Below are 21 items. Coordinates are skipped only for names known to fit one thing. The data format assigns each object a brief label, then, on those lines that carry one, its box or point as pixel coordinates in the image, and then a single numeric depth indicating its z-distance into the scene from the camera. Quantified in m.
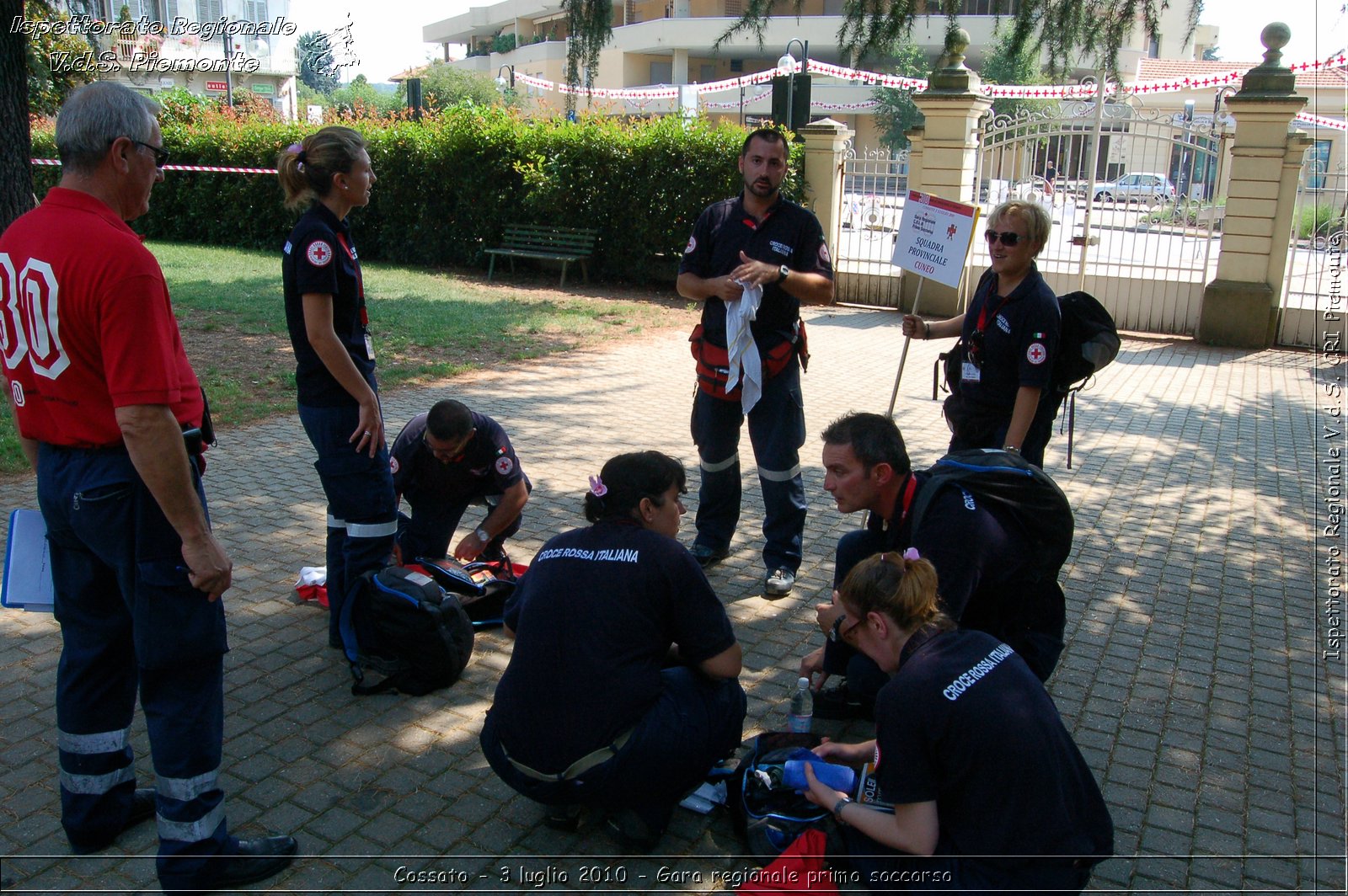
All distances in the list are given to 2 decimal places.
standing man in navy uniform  4.90
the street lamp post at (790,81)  13.58
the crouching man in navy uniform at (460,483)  4.61
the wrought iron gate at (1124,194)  12.27
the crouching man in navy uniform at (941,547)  3.09
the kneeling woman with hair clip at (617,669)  2.86
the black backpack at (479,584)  4.42
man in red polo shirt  2.54
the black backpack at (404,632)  3.89
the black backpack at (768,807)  2.98
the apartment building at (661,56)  21.02
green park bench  15.99
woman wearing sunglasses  4.20
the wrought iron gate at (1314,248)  11.33
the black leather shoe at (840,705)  3.83
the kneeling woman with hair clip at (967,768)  2.41
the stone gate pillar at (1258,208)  11.38
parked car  12.45
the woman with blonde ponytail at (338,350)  3.66
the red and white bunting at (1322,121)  11.18
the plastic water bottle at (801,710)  3.56
